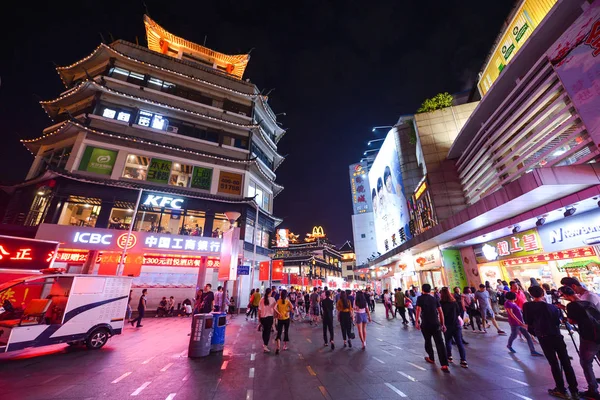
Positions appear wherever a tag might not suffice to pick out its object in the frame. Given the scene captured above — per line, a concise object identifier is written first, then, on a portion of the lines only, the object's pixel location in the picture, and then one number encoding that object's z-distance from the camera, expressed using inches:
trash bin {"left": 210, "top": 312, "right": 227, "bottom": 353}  317.9
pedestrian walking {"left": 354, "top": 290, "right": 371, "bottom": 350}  343.0
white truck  279.4
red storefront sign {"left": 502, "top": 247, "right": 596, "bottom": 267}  400.0
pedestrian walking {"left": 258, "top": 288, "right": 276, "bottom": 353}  320.8
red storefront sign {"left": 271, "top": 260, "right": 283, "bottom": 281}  951.0
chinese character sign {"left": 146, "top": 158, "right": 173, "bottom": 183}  888.3
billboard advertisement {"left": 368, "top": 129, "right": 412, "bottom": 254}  1089.4
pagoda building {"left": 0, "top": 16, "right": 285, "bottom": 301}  737.0
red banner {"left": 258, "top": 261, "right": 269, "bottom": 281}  969.7
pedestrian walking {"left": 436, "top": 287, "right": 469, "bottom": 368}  262.0
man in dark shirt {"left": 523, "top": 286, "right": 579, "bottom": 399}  169.9
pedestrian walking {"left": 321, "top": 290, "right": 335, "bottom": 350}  349.3
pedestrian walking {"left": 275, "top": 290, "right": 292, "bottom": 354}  335.6
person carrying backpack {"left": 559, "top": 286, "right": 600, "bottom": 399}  165.9
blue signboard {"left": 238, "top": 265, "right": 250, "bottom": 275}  649.0
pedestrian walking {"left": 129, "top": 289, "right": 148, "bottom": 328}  544.7
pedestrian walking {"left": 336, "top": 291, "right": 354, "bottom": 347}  356.8
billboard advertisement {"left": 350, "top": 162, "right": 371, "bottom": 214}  2209.6
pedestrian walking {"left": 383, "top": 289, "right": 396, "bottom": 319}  741.3
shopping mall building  359.3
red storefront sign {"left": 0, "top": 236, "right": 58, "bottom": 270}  439.2
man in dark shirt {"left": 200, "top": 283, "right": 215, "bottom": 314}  430.5
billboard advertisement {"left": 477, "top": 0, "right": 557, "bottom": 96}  513.0
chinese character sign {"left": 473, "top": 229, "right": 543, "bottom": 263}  481.1
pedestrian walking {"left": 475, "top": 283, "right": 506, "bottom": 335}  432.1
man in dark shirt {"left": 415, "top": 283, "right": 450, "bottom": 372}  238.2
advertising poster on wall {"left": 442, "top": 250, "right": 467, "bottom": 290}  674.8
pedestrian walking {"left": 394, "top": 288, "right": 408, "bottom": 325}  559.6
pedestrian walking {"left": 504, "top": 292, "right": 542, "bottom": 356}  278.2
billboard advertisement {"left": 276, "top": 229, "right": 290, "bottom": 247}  1456.7
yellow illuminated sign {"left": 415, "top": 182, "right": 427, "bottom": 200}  818.5
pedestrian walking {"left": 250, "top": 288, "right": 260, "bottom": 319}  596.5
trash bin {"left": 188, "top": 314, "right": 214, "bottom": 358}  293.6
